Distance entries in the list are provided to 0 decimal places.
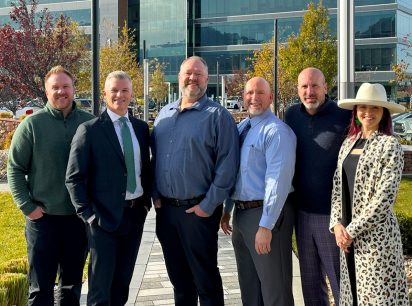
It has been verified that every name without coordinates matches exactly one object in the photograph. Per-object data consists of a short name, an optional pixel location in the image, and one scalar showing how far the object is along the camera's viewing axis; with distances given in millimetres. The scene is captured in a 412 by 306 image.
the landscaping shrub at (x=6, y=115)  35391
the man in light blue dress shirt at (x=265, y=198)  4188
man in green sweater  4543
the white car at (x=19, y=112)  38338
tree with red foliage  18188
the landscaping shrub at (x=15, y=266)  5410
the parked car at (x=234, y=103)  58297
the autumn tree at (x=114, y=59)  30145
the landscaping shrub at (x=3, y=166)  16031
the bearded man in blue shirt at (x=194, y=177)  4430
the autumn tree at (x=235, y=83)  57781
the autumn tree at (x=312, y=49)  31688
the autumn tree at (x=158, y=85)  56475
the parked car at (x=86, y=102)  40053
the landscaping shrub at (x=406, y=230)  6988
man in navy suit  4426
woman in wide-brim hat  3793
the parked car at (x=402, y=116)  24781
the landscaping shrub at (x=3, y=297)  4352
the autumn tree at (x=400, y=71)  16953
